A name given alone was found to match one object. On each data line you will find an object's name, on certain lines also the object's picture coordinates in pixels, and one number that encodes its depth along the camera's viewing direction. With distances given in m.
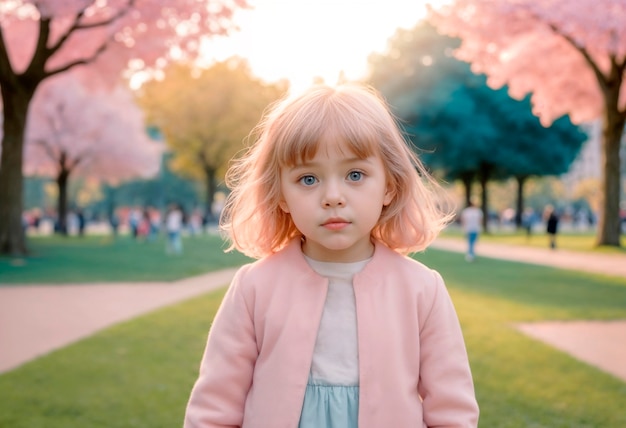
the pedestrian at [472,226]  17.81
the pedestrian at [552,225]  21.84
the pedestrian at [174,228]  20.41
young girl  2.02
